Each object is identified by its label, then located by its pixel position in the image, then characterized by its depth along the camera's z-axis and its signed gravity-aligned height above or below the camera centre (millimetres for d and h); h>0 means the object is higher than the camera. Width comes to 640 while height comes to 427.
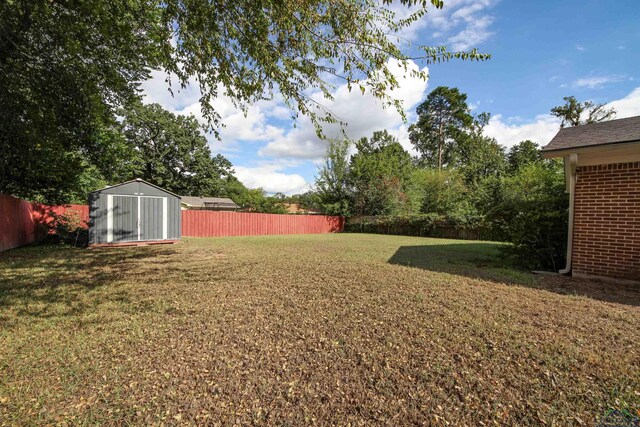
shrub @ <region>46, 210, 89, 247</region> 10672 -1126
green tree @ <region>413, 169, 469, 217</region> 22358 +1422
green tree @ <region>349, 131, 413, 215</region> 23219 +1997
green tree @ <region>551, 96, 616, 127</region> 23708 +8532
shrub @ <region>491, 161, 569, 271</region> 6172 -383
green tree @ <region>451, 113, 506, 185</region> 27581 +5829
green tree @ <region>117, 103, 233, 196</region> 33188 +6425
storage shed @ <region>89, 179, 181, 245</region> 10445 -472
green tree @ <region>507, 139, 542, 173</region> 30141 +6015
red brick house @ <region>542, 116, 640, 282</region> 4891 +181
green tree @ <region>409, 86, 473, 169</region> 31016 +9650
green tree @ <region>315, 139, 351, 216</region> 24703 +2106
